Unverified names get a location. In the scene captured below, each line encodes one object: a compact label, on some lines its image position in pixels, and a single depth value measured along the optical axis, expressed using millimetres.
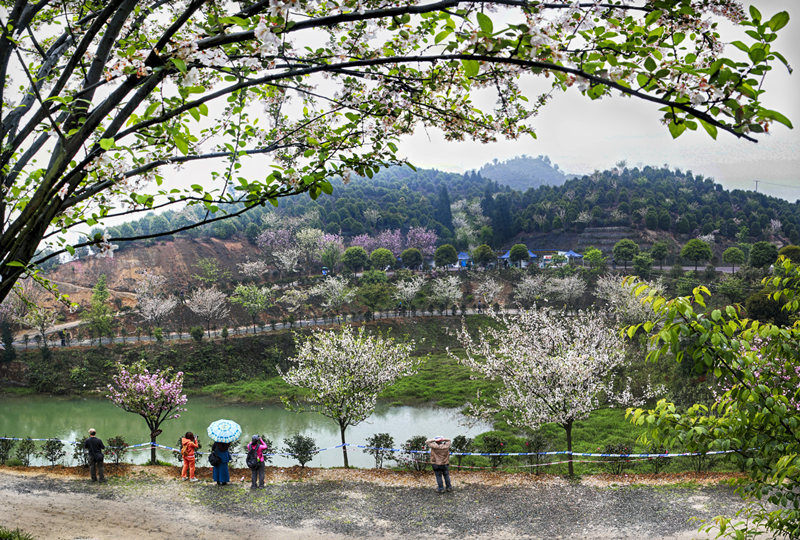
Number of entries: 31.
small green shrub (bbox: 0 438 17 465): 13734
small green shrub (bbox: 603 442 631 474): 12489
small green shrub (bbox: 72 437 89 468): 13188
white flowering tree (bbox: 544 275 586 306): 44344
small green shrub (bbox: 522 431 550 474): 12995
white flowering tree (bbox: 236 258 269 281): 51969
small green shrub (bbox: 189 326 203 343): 33531
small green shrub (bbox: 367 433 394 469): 13891
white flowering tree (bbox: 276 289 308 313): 40931
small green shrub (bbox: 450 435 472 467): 13353
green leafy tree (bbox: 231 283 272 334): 38062
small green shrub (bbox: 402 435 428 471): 12718
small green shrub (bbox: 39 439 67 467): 13625
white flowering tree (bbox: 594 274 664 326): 30828
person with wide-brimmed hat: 10828
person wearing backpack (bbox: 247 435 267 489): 11028
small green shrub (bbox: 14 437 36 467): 13989
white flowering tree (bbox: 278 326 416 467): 13500
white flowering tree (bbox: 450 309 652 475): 12289
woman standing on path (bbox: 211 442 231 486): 11344
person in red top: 11750
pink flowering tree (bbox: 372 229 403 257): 68000
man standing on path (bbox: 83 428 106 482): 11469
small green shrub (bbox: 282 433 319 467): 13273
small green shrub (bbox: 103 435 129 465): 13469
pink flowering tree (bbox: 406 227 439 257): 69375
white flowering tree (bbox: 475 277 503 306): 46444
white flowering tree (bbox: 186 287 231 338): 39000
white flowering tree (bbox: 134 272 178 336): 38469
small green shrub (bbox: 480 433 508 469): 13508
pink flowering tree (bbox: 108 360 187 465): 13609
